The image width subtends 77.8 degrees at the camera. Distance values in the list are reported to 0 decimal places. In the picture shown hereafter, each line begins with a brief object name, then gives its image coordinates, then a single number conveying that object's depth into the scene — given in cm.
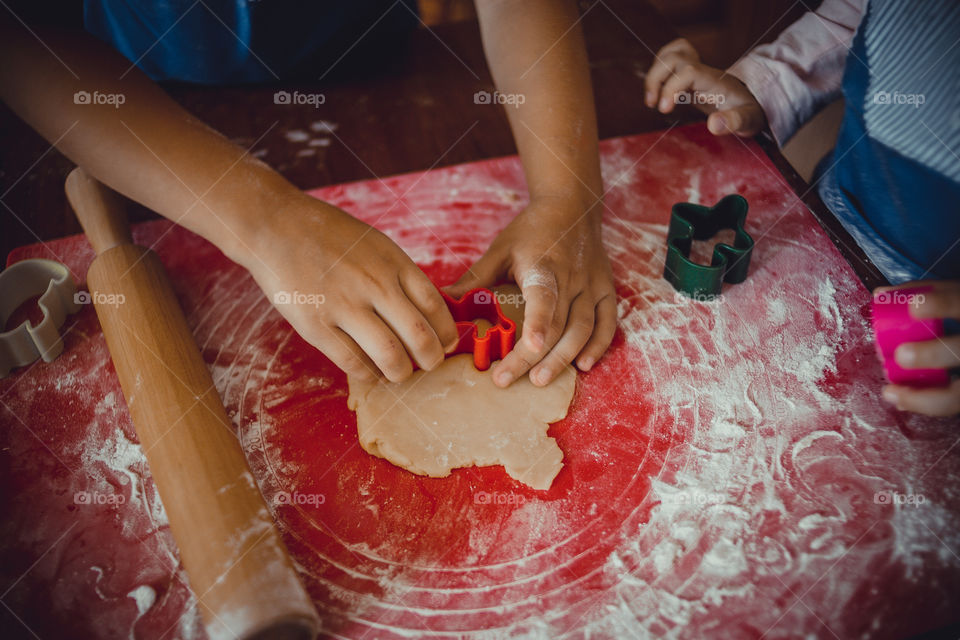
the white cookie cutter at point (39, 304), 105
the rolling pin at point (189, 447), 73
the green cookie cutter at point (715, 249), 110
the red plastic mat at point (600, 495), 81
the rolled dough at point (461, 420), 94
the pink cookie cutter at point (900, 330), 86
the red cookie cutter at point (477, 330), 99
